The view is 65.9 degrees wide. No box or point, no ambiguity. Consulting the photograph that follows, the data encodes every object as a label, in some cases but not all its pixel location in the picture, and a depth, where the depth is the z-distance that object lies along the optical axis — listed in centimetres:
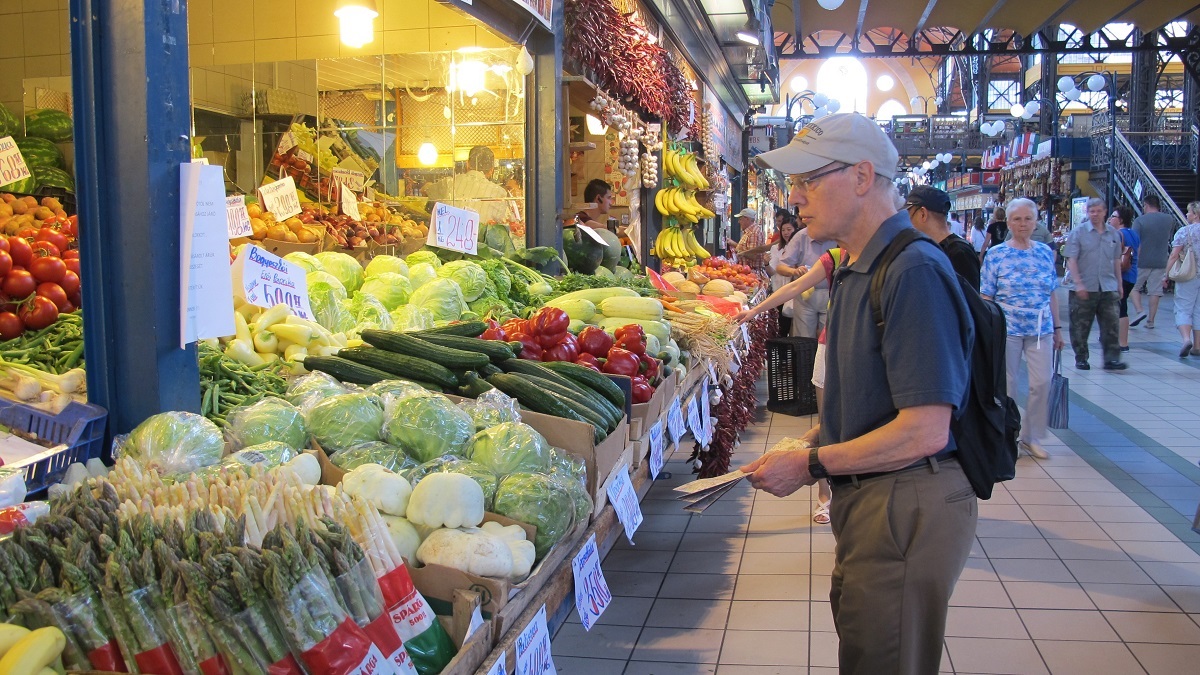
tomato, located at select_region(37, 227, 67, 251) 350
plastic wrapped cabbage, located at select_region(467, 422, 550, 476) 232
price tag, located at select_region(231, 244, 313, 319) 323
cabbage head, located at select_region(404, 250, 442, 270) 516
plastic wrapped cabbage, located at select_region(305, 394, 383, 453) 247
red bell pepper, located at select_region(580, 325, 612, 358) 369
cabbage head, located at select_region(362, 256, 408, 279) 480
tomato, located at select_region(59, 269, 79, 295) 321
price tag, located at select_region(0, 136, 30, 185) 370
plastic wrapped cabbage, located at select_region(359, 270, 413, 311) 448
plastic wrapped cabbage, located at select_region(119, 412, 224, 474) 216
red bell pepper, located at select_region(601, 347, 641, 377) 351
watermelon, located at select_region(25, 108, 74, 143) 623
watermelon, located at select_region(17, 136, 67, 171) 586
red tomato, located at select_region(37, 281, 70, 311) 312
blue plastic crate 233
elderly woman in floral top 618
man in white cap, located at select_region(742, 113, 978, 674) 195
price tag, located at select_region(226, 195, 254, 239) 363
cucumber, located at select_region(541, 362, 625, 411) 311
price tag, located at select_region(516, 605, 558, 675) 177
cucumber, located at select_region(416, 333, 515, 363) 323
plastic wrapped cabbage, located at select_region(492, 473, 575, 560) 208
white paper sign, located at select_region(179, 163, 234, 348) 240
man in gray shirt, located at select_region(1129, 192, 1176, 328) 1323
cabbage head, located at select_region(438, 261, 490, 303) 481
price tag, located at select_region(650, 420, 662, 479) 337
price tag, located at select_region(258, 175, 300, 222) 473
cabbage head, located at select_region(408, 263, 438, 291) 475
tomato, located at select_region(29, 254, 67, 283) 317
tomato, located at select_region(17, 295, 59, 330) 303
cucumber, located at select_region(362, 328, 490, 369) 307
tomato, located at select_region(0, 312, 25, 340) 300
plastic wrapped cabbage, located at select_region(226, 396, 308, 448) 240
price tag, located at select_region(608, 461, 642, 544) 266
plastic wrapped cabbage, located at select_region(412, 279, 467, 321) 448
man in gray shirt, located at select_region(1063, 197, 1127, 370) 989
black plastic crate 788
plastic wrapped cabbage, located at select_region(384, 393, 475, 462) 245
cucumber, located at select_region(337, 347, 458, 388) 302
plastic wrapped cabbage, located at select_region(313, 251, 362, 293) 454
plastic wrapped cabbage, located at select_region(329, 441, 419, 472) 233
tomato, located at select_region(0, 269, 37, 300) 308
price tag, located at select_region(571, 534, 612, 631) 218
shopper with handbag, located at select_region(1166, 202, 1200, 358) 1071
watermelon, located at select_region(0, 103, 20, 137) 580
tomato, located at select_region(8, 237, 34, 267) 318
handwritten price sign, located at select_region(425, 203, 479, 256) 515
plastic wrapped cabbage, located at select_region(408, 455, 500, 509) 217
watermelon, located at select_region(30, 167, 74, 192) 574
